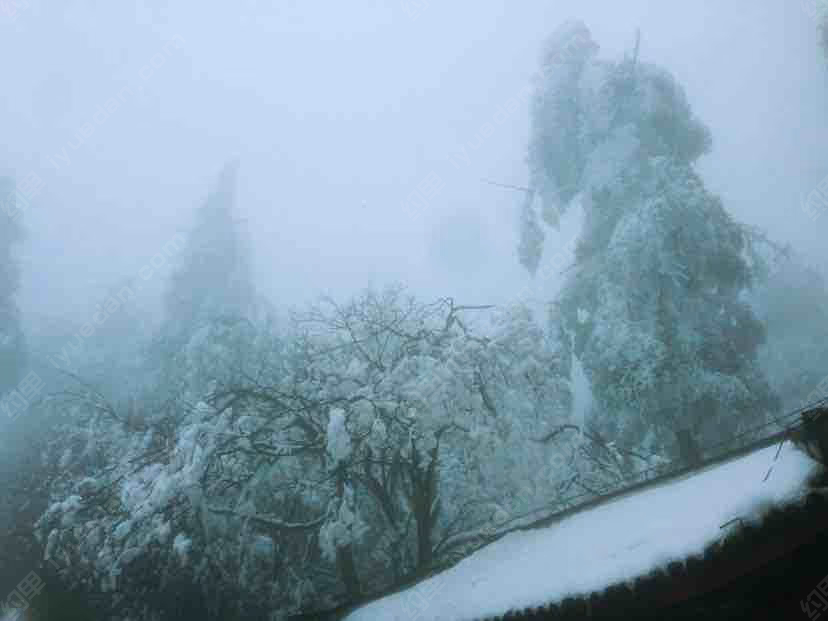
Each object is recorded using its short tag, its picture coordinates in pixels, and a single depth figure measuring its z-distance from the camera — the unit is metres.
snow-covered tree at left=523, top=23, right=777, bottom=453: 14.27
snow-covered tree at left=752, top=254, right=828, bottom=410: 28.86
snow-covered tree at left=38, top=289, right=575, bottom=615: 8.90
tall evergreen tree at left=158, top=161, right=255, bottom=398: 22.52
